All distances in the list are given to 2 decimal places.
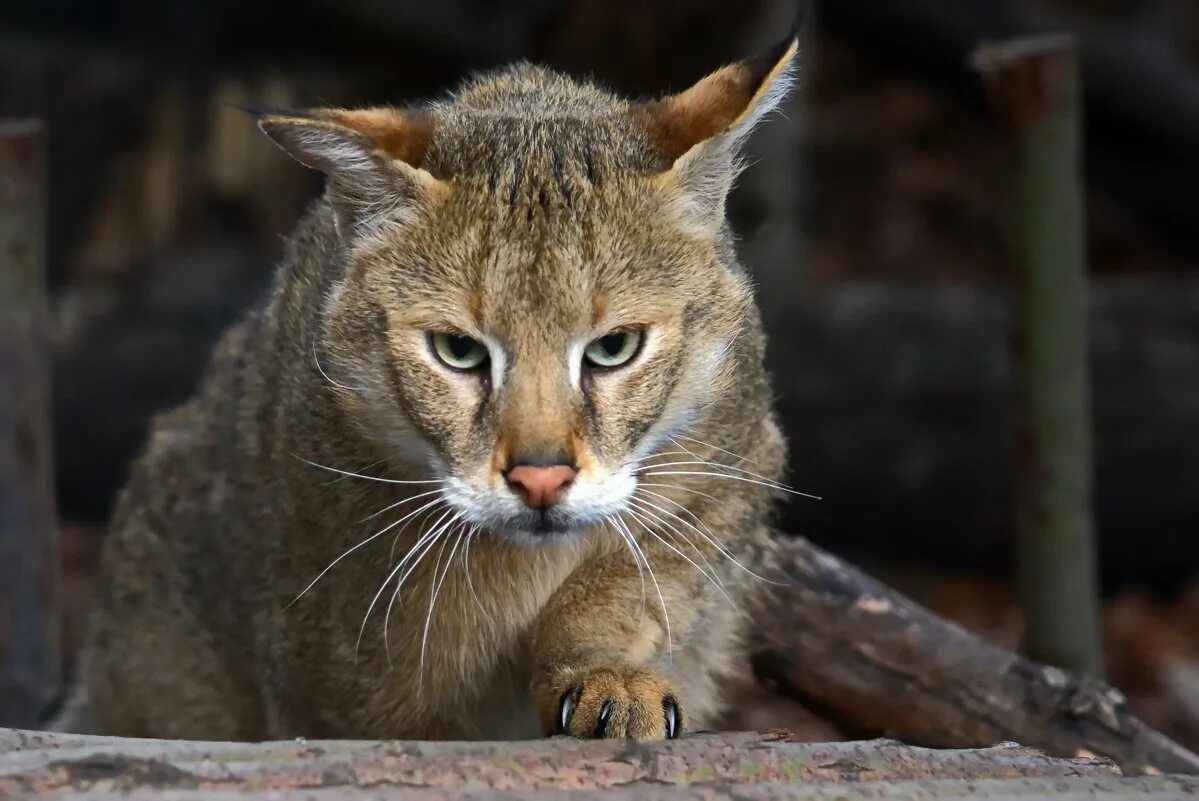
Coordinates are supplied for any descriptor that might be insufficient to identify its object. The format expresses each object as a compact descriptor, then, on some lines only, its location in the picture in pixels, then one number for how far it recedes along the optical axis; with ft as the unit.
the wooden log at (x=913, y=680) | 28.40
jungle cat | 22.58
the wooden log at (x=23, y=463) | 35.53
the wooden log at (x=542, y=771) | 16.78
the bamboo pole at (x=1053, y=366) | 35.42
